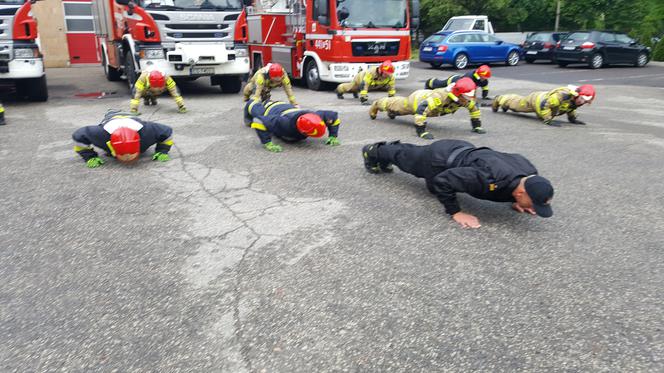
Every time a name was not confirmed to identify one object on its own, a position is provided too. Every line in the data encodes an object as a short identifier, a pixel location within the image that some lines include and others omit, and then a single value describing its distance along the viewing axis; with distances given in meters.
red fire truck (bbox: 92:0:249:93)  11.65
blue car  22.16
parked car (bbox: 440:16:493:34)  25.92
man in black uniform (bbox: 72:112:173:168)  6.06
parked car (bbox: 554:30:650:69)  22.77
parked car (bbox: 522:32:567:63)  25.00
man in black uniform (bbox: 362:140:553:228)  4.19
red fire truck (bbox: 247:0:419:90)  13.66
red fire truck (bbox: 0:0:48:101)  10.20
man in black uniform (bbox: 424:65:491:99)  11.59
